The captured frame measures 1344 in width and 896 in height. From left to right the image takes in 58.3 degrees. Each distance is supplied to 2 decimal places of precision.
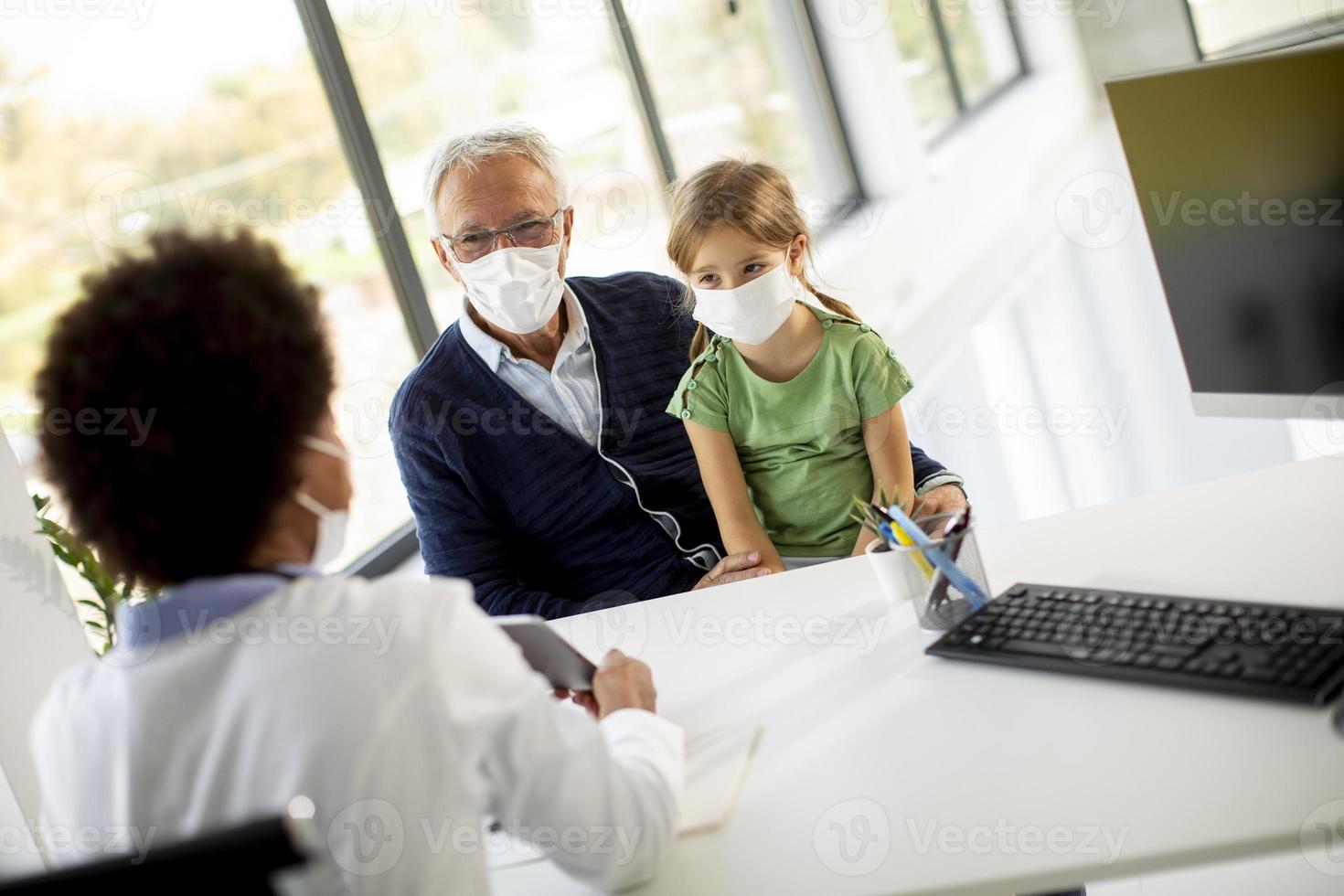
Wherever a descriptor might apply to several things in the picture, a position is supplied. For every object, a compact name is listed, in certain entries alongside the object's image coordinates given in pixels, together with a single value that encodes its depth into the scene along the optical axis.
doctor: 0.92
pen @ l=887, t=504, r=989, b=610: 1.38
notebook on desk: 1.17
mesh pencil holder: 1.39
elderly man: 2.06
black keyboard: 1.09
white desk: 0.99
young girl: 1.95
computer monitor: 1.21
